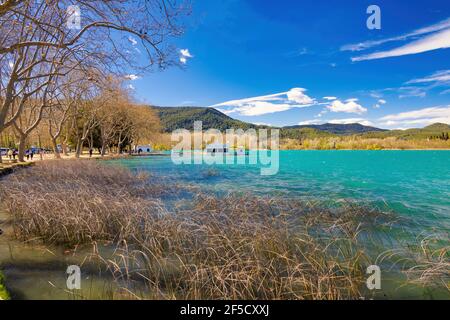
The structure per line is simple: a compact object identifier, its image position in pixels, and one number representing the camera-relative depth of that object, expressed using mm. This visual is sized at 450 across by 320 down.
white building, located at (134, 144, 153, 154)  87625
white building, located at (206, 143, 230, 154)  76400
